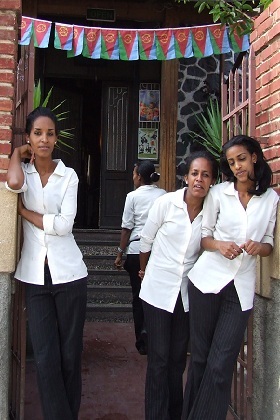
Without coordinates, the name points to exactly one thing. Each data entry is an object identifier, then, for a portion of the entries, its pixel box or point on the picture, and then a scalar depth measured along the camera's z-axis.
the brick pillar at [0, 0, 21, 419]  3.04
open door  9.13
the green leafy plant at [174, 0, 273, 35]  4.05
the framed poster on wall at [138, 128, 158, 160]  8.80
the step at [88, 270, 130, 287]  7.25
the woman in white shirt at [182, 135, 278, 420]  2.97
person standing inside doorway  5.27
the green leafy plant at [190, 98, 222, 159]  5.59
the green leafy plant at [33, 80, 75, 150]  4.99
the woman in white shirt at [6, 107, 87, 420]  2.99
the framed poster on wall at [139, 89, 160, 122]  8.80
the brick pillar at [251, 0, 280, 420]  3.14
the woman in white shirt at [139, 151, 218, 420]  3.20
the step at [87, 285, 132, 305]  6.96
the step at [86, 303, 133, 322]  6.66
